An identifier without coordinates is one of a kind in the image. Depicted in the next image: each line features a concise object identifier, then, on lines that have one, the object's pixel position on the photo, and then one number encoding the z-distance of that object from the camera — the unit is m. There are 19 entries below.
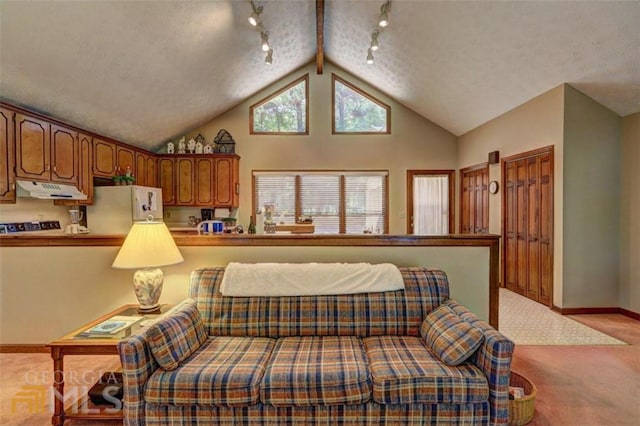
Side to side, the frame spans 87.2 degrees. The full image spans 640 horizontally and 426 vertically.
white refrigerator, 4.50
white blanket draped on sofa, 2.34
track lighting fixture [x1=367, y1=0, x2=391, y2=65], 3.92
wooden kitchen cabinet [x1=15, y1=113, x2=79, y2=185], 3.36
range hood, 3.32
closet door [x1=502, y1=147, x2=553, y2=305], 4.21
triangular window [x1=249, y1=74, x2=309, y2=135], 6.64
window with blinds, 6.69
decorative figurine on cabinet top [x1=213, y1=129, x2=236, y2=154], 6.42
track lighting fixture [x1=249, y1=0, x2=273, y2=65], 3.96
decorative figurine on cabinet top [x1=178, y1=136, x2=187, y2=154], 6.23
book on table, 2.07
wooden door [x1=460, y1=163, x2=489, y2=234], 5.75
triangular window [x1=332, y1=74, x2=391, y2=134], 6.66
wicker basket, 1.98
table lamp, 2.33
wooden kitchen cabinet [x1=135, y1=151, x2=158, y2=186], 5.49
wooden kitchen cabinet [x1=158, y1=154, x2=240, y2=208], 6.13
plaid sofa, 1.68
